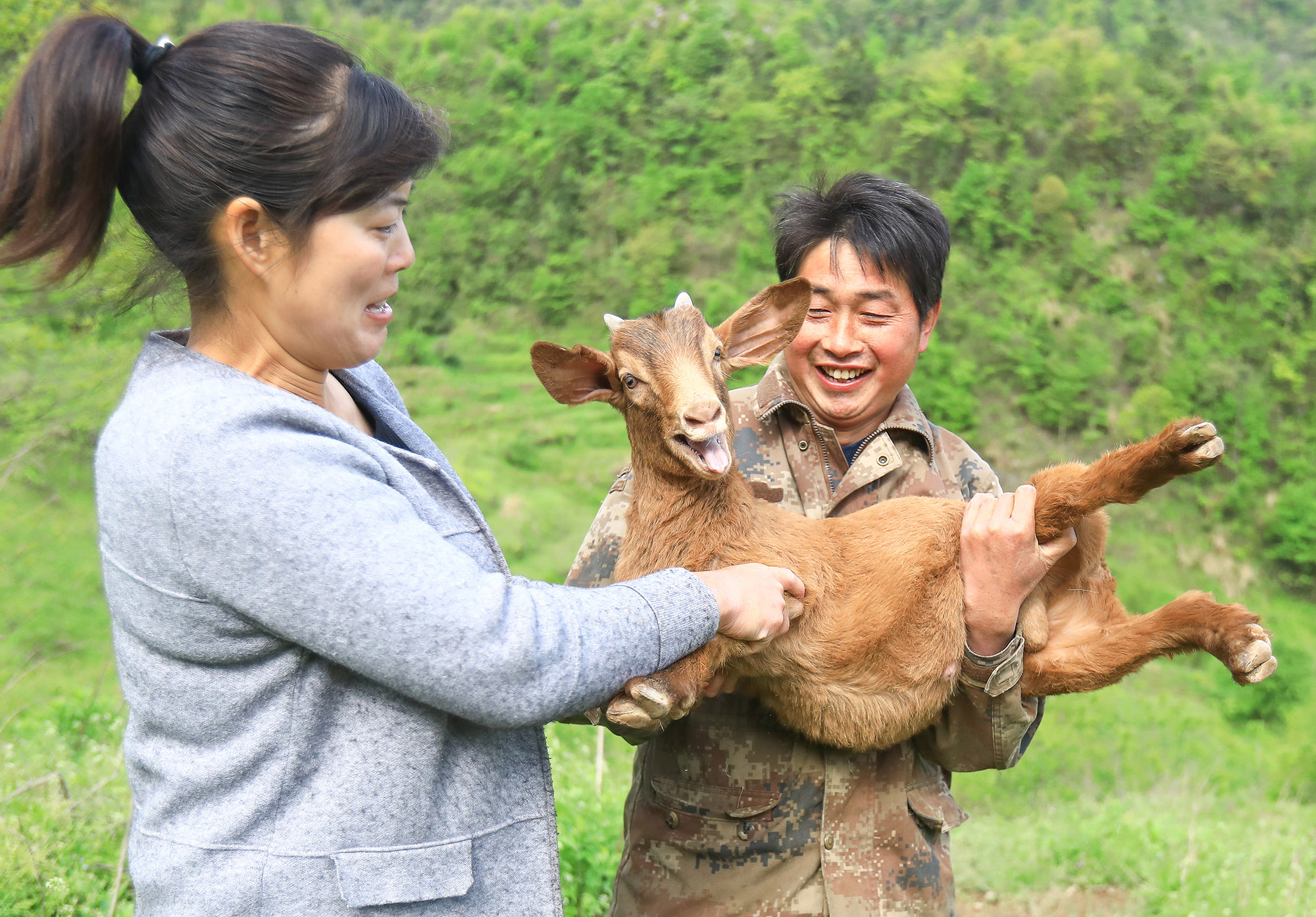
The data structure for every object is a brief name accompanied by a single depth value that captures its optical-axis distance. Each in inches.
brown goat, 100.2
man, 101.1
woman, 61.8
